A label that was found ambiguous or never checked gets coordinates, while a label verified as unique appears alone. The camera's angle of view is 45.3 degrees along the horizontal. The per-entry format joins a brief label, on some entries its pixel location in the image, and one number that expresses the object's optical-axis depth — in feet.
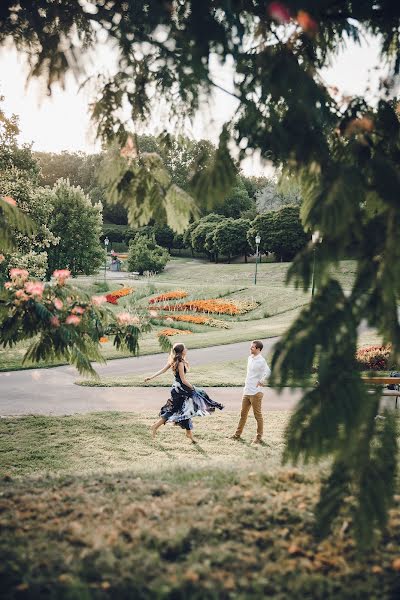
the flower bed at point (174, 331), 70.65
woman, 28.14
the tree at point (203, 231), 190.60
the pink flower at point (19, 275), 19.17
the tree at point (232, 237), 177.78
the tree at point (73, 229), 105.09
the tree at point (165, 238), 223.71
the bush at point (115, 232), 242.99
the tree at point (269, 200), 199.72
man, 27.84
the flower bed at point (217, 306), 89.61
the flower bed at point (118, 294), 103.09
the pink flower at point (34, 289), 18.67
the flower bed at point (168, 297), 99.71
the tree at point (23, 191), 63.62
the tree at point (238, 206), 224.31
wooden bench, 31.02
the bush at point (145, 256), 150.00
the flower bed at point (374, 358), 47.93
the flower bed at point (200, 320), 80.38
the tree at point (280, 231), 156.56
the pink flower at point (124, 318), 20.56
